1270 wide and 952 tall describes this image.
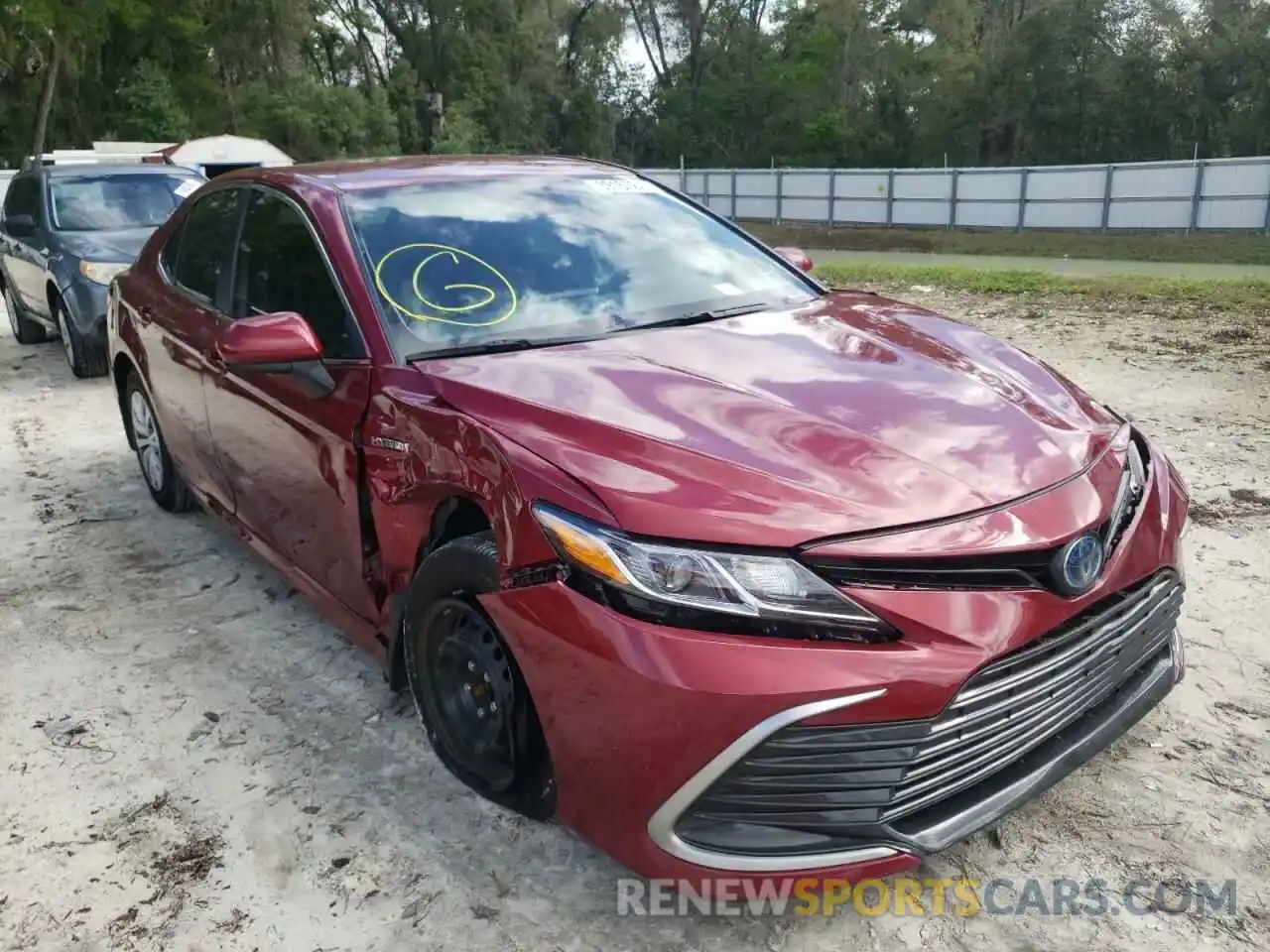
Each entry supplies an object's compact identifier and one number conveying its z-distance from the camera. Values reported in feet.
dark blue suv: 27.73
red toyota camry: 6.79
